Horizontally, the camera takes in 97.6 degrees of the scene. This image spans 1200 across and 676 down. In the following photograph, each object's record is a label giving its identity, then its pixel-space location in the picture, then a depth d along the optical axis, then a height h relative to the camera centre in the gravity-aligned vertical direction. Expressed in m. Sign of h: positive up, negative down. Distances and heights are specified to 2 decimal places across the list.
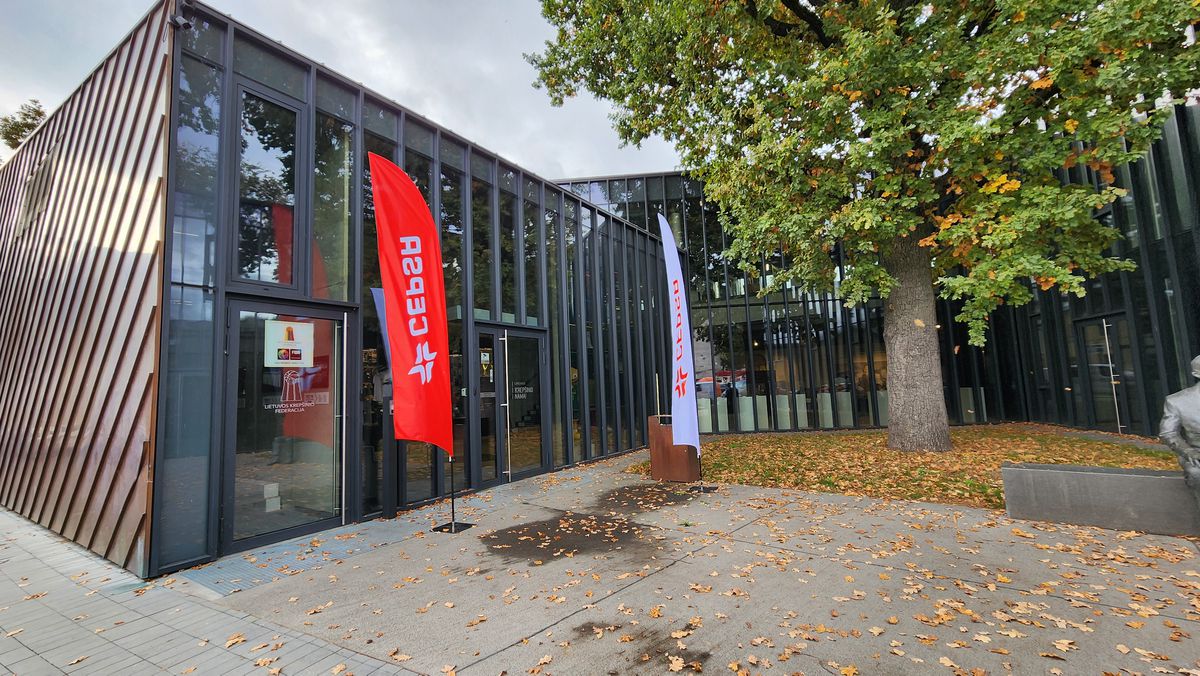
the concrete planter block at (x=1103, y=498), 5.25 -1.44
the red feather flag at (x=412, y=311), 6.19 +1.01
